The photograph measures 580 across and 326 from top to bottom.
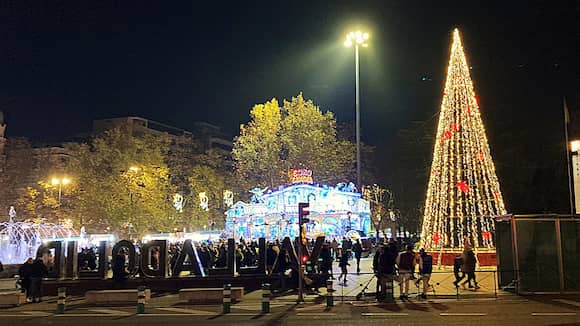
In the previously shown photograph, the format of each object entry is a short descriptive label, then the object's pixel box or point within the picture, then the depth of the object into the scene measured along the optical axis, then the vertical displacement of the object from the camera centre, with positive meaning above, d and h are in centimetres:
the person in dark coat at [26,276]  2002 -116
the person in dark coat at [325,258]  2331 -76
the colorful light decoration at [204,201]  5719 +391
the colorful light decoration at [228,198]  5796 +427
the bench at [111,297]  1919 -183
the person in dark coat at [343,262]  2391 -96
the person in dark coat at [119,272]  2159 -115
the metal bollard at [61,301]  1656 -171
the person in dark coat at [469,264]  2083 -96
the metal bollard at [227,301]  1566 -165
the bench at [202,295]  1877 -177
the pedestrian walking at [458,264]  2122 -99
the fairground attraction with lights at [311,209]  4850 +243
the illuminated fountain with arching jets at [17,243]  3666 -4
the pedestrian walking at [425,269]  1878 -103
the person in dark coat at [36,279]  1981 -126
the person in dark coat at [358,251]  2757 -59
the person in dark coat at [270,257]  2273 -68
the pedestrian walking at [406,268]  1884 -98
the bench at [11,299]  1894 -186
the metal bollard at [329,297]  1684 -171
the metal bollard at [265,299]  1584 -162
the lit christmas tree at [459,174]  2662 +301
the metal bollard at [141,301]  1603 -166
